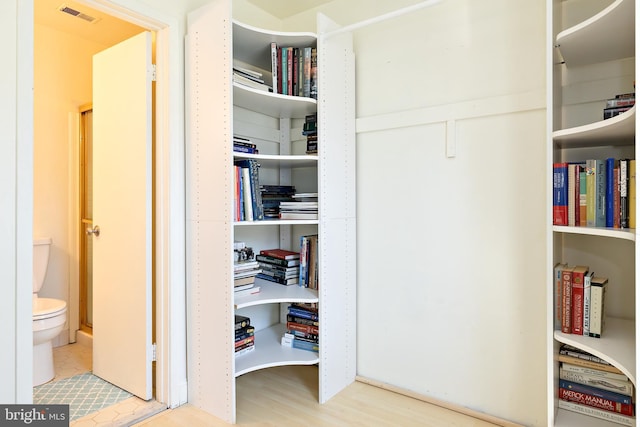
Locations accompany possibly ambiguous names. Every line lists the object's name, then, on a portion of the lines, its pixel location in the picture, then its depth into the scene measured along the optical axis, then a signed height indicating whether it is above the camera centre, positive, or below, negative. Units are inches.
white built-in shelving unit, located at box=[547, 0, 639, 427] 51.8 +10.8
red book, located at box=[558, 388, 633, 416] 59.7 -30.7
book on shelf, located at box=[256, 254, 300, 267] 92.6 -12.5
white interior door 81.5 -1.1
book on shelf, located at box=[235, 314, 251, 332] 82.7 -24.6
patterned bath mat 78.7 -40.2
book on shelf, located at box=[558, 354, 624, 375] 59.9 -24.6
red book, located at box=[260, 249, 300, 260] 93.4 -10.8
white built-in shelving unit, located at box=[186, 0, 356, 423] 74.0 +1.9
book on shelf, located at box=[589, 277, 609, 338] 55.2 -14.5
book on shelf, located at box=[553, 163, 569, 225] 56.7 +2.6
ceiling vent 96.2 +50.6
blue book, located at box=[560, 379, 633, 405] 59.9 -29.1
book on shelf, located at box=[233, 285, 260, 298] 80.6 -17.5
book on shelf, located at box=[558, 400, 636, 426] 59.2 -32.2
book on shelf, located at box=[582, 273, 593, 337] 56.1 -14.2
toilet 88.4 -28.4
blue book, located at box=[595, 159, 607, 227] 53.4 +2.2
